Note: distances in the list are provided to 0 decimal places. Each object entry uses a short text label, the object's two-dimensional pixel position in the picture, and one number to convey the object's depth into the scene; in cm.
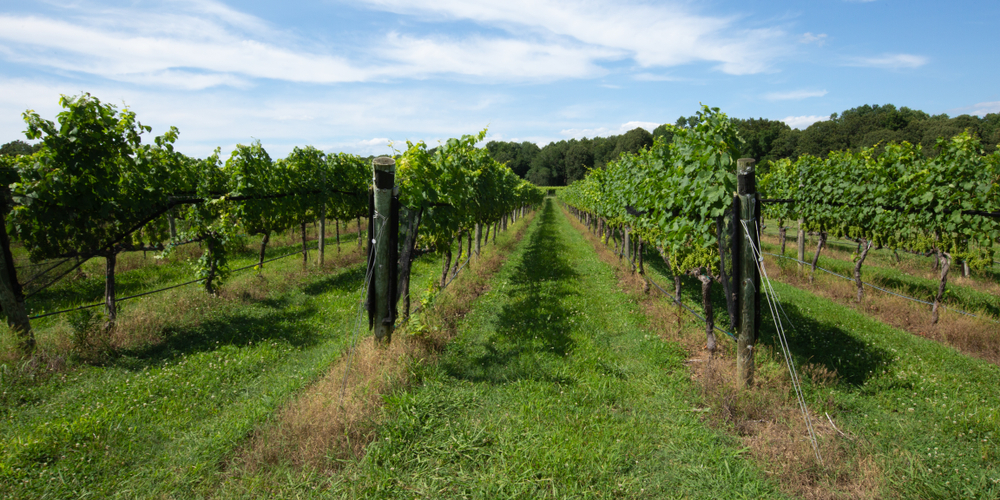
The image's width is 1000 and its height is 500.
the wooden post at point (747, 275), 455
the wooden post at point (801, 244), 1338
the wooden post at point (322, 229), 1279
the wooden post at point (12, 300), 520
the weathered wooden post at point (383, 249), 494
